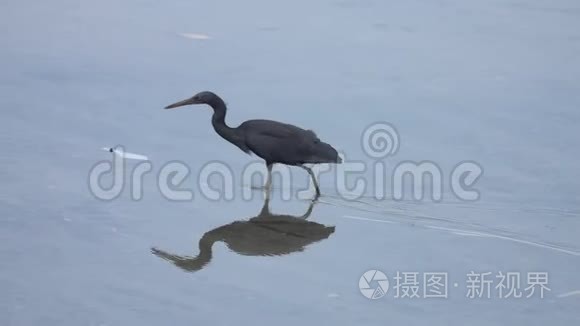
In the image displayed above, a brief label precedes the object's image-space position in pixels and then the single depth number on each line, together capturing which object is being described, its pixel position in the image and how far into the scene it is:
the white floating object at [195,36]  22.33
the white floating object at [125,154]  17.00
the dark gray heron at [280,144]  16.52
